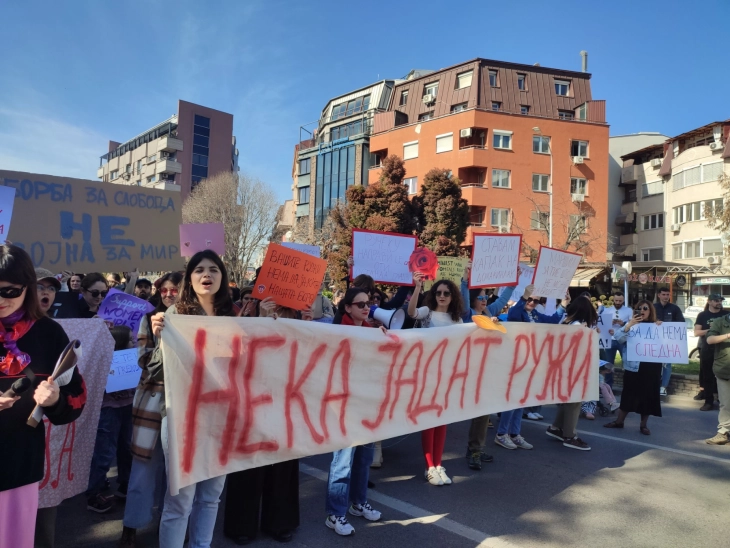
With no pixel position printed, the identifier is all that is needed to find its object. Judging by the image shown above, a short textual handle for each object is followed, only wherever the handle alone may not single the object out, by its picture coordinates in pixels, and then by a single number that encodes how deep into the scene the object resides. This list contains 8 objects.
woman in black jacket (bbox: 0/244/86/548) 2.06
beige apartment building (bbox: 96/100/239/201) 57.62
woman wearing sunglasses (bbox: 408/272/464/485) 4.47
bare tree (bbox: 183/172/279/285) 29.23
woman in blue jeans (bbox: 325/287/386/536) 3.47
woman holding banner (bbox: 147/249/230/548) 2.65
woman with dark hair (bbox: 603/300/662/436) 6.30
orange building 32.38
